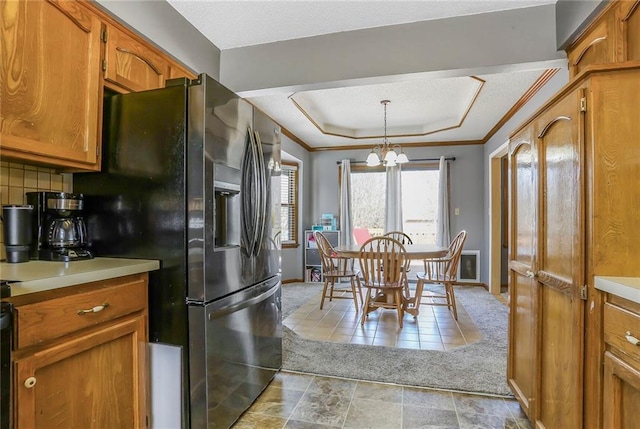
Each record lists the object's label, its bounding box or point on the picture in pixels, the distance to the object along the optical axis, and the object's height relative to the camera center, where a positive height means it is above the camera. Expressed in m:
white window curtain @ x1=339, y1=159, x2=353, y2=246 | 5.83 +0.11
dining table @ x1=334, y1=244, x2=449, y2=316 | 3.36 -0.39
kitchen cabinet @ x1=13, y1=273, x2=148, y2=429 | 1.03 -0.52
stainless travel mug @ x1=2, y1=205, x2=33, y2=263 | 1.43 -0.07
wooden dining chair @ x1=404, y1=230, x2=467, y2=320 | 3.56 -0.72
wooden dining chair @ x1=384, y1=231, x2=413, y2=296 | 3.50 -0.78
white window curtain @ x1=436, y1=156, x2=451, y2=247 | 5.49 +0.12
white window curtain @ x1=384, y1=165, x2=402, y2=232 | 5.69 +0.32
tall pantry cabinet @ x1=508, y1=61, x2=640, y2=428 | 1.15 -0.04
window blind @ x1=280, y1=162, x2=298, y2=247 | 5.68 +0.18
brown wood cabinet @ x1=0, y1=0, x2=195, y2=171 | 1.28 +0.62
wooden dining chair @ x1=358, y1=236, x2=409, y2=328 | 3.25 -0.57
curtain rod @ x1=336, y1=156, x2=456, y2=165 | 5.56 +0.96
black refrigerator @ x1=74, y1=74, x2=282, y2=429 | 1.54 -0.04
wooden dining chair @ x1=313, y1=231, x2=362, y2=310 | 4.01 -0.68
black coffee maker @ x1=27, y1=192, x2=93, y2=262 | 1.53 -0.05
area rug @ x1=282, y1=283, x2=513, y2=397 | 2.22 -1.12
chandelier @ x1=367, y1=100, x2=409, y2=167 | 4.00 +0.72
